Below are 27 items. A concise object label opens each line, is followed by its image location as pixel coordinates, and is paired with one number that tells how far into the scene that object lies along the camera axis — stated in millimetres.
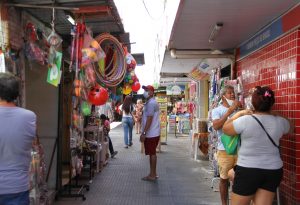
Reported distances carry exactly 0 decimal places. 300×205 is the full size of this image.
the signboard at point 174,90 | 26594
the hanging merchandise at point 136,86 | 10302
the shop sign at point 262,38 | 6563
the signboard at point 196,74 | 13131
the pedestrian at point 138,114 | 20025
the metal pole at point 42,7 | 5327
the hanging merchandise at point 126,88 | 10094
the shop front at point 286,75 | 5746
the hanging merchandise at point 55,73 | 5414
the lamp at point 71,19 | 6356
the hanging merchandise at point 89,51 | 6001
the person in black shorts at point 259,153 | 4211
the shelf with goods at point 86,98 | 6047
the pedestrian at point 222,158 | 6039
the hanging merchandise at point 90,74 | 6495
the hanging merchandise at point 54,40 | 5668
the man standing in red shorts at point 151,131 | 8750
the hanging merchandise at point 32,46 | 5715
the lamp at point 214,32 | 7270
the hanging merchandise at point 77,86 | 6305
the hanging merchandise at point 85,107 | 7258
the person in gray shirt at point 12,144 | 3365
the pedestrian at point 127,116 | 14484
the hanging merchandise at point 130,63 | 9148
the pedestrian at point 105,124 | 10809
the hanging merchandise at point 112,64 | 7301
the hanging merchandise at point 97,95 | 7066
